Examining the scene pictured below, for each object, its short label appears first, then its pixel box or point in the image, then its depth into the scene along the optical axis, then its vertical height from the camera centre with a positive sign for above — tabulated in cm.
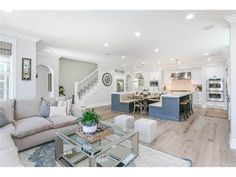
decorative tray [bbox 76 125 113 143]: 225 -78
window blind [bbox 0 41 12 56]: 371 +107
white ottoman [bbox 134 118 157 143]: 326 -99
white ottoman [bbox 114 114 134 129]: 396 -95
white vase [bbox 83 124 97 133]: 235 -69
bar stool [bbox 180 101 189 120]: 541 -87
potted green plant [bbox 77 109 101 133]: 235 -56
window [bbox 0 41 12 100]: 380 +49
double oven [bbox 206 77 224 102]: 753 -8
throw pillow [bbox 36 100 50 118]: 347 -55
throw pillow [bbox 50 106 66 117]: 355 -58
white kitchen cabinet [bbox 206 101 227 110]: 757 -96
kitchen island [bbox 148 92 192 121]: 516 -79
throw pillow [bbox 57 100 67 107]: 375 -41
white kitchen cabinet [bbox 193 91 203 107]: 845 -69
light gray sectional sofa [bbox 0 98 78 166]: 261 -75
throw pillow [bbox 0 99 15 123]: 293 -44
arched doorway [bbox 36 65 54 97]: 664 +29
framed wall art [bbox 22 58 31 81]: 409 +56
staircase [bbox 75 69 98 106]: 762 -1
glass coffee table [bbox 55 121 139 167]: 214 -116
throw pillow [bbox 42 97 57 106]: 374 -33
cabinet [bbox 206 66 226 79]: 763 +89
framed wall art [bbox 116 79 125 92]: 1008 +20
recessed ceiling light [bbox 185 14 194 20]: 285 +147
